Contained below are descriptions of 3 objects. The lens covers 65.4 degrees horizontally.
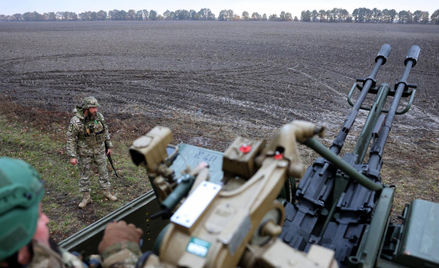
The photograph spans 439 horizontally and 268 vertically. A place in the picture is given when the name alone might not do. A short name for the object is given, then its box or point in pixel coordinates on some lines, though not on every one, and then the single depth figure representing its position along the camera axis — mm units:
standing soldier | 5094
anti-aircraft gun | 1760
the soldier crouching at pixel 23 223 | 1445
